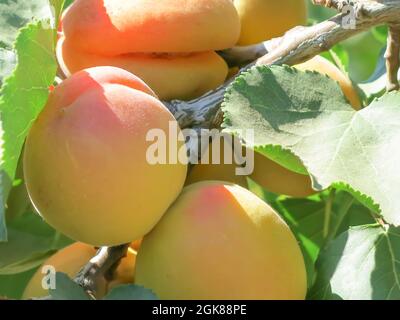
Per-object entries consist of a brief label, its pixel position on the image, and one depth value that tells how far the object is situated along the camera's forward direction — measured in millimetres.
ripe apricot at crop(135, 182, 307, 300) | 319
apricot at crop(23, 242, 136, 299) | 357
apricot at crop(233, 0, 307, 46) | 402
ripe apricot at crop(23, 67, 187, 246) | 315
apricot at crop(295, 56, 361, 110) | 387
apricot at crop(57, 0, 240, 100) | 354
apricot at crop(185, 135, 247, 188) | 371
